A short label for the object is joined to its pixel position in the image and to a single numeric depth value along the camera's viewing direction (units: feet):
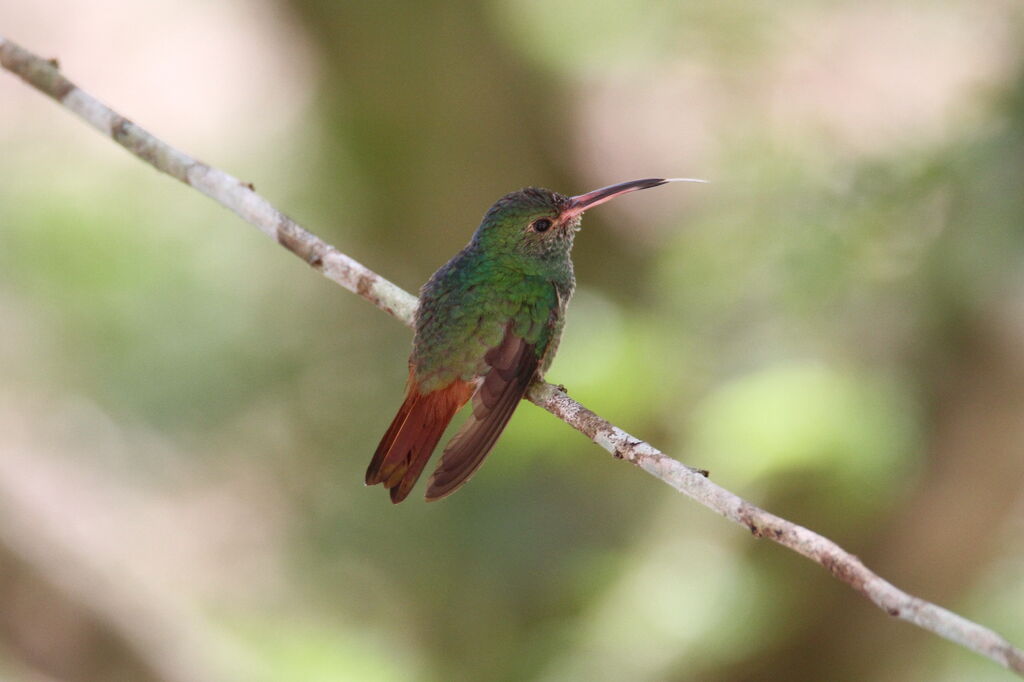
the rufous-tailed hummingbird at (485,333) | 20.56
